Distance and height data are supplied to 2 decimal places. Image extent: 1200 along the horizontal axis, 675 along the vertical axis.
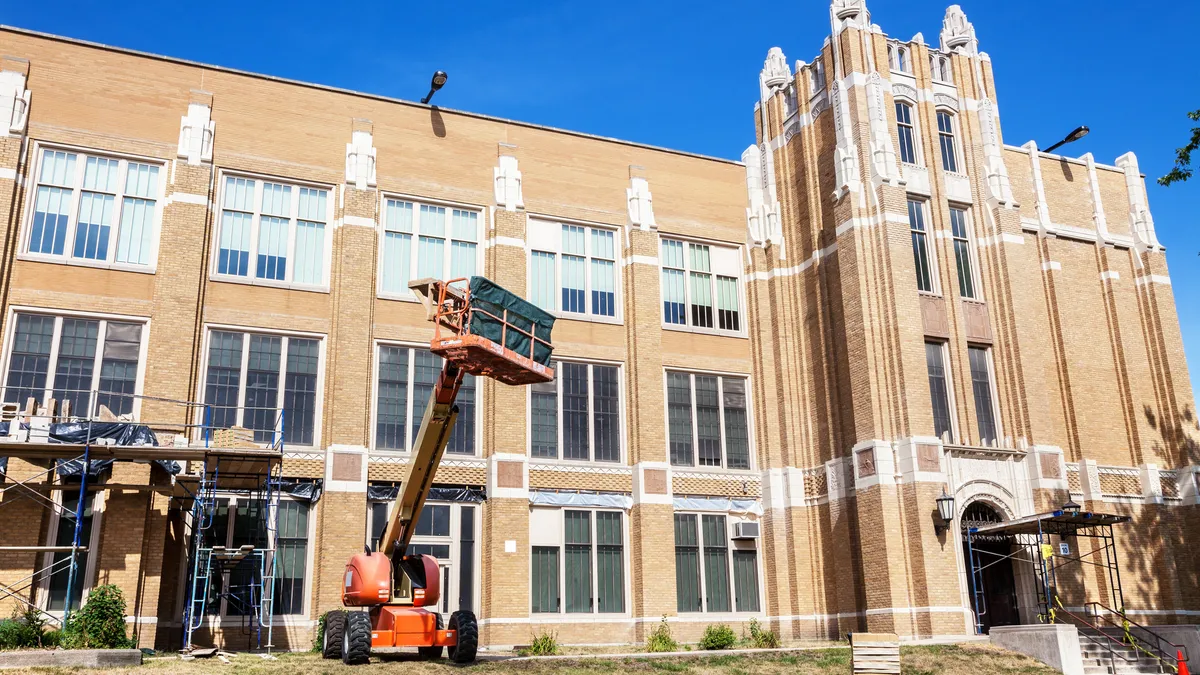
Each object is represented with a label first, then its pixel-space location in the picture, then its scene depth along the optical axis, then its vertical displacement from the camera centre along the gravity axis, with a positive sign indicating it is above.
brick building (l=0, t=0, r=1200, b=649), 26.23 +8.05
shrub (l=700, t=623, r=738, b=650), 27.62 -0.44
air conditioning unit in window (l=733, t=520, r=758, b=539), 31.10 +2.65
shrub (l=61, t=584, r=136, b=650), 20.50 +0.25
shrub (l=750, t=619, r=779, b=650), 27.77 -0.47
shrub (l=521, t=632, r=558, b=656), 26.12 -0.52
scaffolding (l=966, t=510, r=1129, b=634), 26.98 +1.74
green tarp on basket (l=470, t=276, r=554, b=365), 18.05 +5.47
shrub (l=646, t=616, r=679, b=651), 27.53 -0.48
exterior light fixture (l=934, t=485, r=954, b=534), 27.47 +2.74
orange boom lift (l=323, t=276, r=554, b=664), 18.03 +2.81
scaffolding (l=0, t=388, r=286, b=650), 22.25 +3.65
